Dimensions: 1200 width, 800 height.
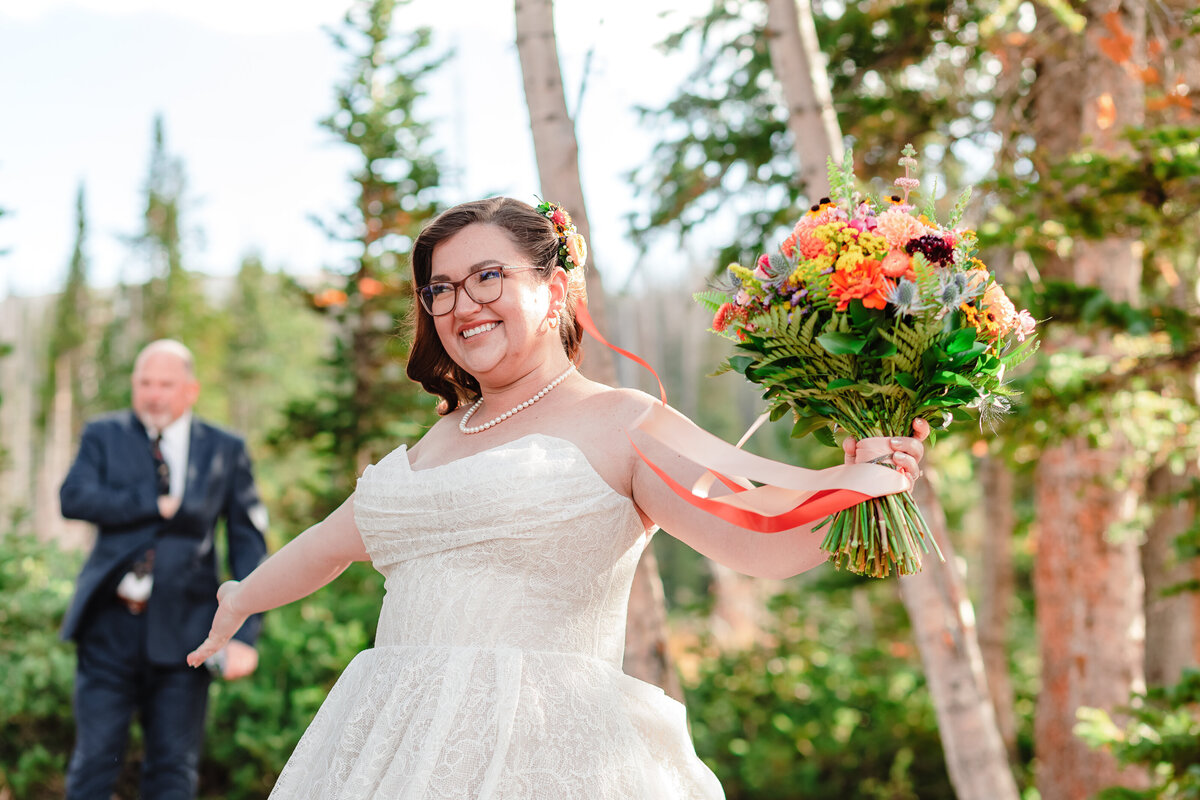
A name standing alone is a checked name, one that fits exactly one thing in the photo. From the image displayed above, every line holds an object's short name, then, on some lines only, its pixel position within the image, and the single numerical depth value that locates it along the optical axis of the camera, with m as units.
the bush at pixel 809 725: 6.97
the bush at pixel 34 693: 5.44
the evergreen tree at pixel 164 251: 32.78
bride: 1.82
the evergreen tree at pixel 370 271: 8.56
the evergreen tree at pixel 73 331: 39.19
